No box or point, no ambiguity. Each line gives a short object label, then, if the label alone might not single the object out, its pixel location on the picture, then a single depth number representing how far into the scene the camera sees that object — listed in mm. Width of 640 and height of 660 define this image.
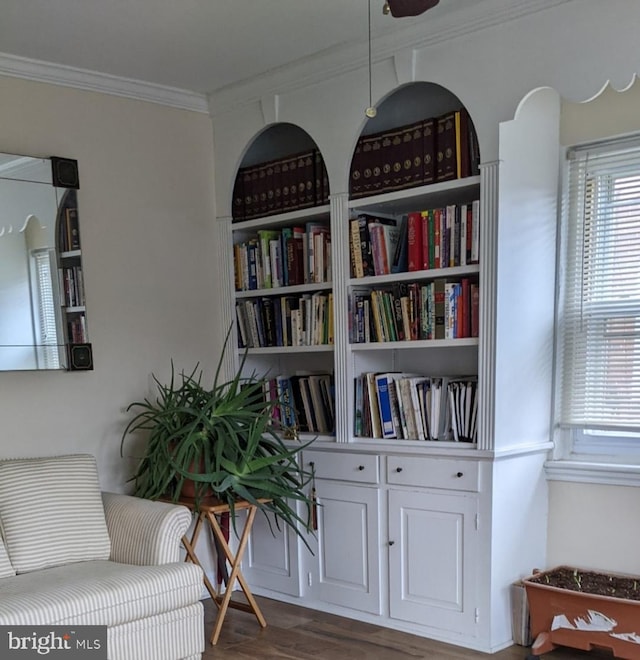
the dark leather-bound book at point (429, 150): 3076
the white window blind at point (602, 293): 3021
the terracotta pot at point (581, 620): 2623
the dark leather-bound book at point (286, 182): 3666
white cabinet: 2936
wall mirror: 3143
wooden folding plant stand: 3080
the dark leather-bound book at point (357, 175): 3311
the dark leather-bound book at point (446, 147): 3010
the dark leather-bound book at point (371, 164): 3256
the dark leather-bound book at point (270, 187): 3736
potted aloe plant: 3104
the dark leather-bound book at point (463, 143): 2967
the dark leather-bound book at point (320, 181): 3506
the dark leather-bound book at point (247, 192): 3855
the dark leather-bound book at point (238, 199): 3889
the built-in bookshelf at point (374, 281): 3010
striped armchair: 2479
